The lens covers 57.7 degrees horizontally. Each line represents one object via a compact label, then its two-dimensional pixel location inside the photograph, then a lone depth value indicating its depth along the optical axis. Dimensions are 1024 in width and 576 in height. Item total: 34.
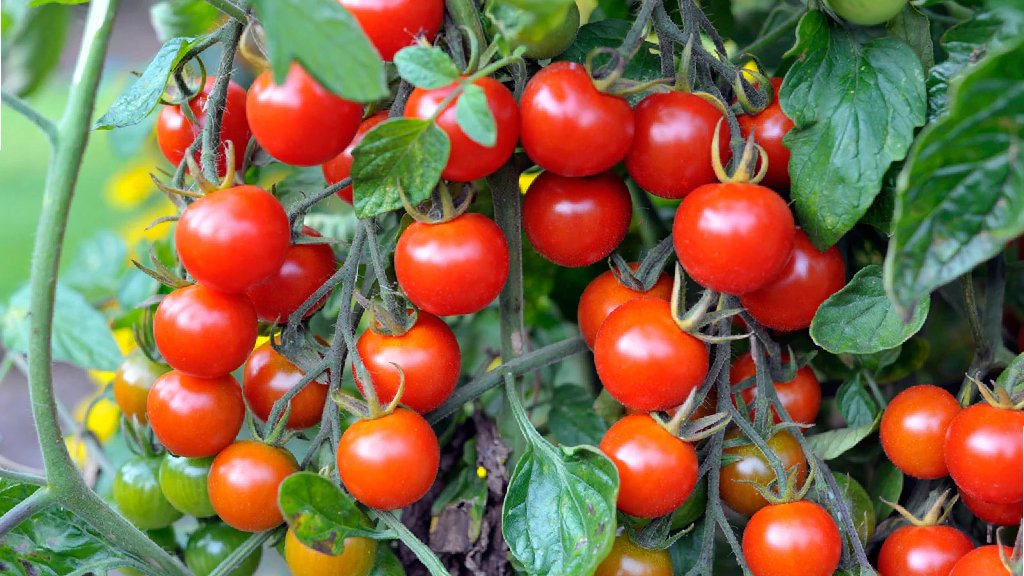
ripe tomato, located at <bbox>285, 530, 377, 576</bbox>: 0.64
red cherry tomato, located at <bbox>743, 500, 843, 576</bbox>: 0.60
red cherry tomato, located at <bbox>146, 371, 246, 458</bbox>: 0.66
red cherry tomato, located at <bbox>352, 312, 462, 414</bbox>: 0.62
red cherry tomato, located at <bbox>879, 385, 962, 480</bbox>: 0.64
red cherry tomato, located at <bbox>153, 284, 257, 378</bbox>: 0.61
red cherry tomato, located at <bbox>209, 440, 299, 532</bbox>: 0.64
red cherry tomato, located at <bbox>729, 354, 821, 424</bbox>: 0.69
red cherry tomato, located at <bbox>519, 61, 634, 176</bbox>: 0.55
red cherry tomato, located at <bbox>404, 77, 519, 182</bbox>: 0.54
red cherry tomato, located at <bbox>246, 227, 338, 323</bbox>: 0.65
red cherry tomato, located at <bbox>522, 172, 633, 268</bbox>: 0.63
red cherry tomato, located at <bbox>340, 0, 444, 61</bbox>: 0.56
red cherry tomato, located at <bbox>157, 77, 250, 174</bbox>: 0.68
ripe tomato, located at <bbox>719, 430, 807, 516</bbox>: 0.66
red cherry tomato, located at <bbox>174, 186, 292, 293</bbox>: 0.57
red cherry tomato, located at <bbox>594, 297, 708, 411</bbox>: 0.59
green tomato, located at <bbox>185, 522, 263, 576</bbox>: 0.76
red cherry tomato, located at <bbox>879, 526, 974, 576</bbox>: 0.62
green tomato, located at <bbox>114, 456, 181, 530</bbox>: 0.78
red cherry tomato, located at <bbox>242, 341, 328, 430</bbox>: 0.67
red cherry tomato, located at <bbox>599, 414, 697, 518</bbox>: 0.60
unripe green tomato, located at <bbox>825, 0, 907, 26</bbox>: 0.62
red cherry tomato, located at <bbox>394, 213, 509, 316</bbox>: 0.58
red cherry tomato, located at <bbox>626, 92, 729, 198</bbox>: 0.59
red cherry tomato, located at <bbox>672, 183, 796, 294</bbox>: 0.56
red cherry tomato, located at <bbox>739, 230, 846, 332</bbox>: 0.62
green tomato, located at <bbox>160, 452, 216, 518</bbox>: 0.71
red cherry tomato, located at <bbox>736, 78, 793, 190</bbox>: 0.62
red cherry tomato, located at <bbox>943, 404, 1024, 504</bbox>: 0.57
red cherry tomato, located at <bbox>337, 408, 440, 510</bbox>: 0.59
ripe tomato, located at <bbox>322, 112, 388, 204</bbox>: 0.63
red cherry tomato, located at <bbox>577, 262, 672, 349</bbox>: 0.66
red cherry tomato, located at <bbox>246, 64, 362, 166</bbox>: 0.54
